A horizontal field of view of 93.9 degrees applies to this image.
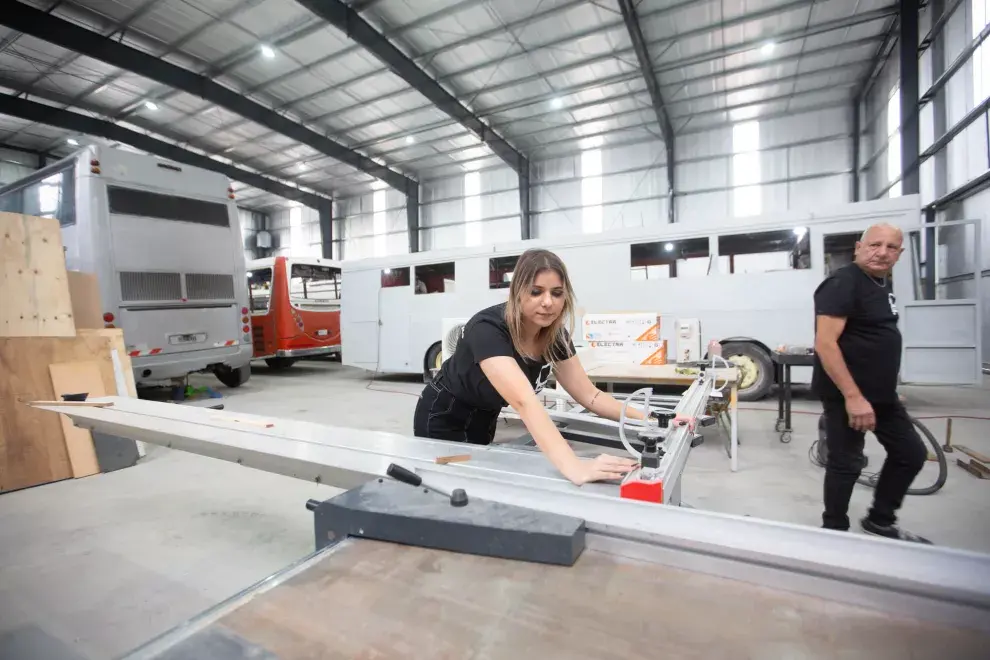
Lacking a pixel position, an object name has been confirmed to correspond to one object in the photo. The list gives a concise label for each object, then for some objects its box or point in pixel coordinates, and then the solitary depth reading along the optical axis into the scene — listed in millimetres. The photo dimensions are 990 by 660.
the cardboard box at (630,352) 4238
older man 1891
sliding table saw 607
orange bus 8703
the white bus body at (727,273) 5117
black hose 2591
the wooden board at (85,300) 4414
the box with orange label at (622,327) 4262
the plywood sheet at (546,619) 595
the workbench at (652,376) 3182
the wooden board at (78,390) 3230
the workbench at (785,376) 3629
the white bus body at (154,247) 5121
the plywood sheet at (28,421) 3008
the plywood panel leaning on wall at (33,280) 3455
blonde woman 1173
